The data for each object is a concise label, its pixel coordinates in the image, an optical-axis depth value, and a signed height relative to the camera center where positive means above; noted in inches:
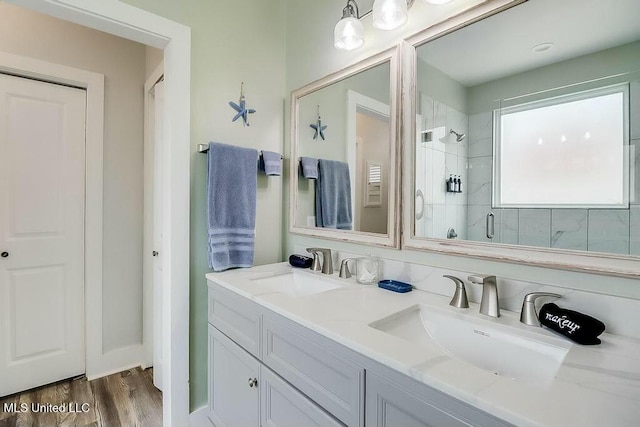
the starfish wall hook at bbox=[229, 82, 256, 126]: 65.9 +22.4
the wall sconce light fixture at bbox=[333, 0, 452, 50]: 46.8 +31.8
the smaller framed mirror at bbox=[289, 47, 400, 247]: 51.9 +11.3
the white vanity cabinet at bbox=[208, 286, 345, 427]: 37.7 -24.9
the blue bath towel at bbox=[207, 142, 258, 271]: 60.1 +1.1
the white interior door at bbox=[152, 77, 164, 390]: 74.4 -6.9
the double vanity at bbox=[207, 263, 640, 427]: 21.6 -14.2
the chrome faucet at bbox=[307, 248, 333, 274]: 59.4 -9.9
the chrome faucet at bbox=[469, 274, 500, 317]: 36.5 -10.1
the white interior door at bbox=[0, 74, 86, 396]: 72.7 -6.0
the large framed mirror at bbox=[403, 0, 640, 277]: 32.1 +9.9
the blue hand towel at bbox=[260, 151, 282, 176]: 68.1 +10.9
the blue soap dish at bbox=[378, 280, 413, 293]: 46.2 -11.6
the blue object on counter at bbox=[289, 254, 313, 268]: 63.0 -10.6
